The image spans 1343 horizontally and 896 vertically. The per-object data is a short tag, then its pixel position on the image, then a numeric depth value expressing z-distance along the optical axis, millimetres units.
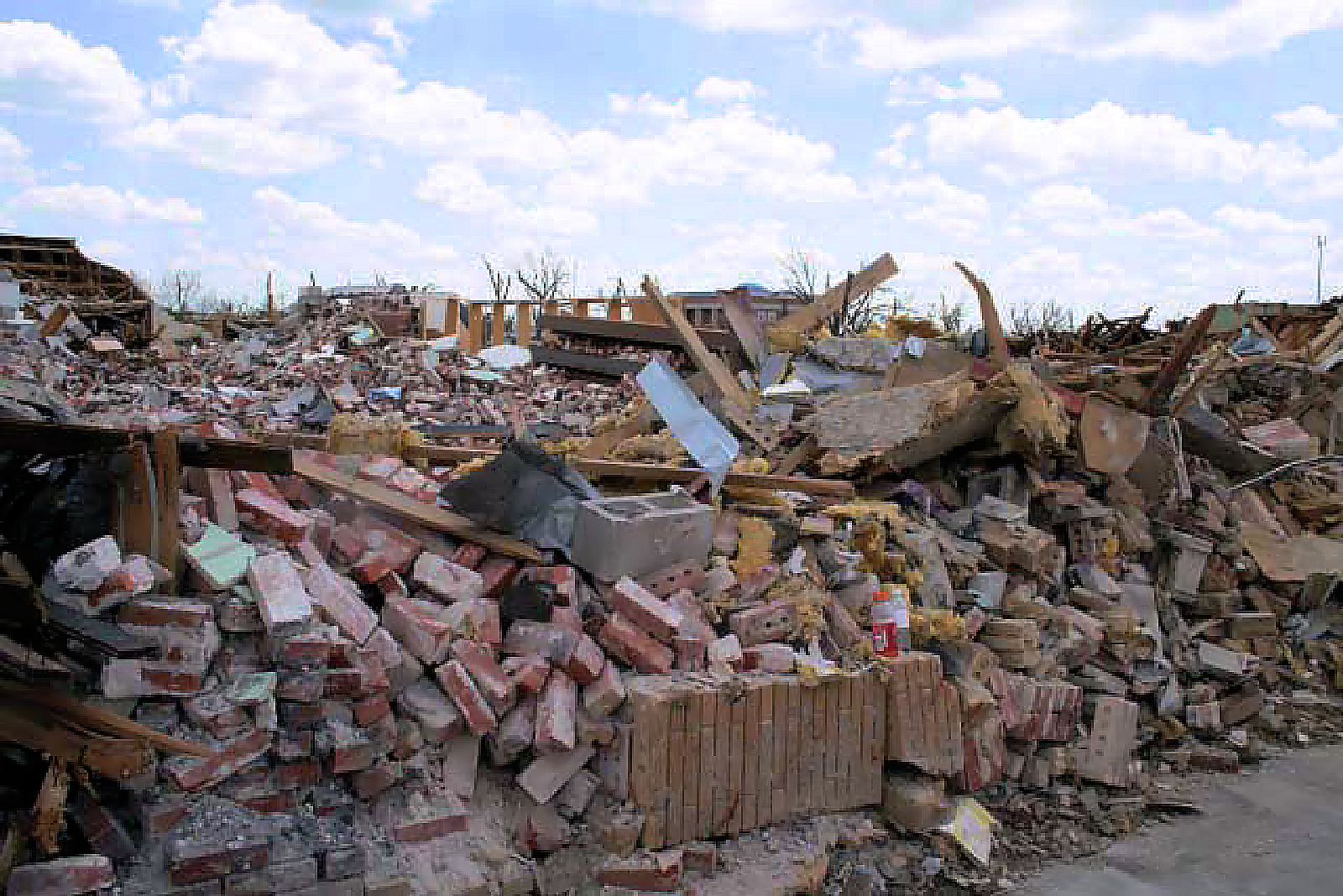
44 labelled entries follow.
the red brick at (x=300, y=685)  3617
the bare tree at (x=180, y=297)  46625
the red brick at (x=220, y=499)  4273
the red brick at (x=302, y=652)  3676
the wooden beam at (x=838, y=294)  10672
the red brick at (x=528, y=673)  4109
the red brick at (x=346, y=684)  3734
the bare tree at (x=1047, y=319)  37688
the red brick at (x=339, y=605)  3975
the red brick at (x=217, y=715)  3430
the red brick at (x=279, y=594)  3713
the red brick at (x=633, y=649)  4422
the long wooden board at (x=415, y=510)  4801
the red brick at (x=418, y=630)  4109
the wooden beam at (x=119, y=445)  3516
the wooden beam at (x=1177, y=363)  7176
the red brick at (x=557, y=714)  3977
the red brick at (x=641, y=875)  3902
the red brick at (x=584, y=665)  4223
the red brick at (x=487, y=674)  4035
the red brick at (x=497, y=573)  4656
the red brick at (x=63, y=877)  2869
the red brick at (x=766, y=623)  4906
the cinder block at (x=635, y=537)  4719
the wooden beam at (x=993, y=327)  7945
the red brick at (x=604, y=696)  4160
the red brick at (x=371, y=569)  4430
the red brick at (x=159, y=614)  3467
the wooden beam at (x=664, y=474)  6242
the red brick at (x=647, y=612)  4508
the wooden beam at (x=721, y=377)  8289
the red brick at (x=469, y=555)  4785
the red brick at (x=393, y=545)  4559
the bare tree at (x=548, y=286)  44431
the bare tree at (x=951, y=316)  28672
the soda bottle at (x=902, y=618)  5367
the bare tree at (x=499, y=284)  42312
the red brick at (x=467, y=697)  3959
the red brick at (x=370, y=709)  3787
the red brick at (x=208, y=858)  3135
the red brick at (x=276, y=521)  4355
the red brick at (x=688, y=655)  4543
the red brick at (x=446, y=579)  4484
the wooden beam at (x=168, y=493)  3779
